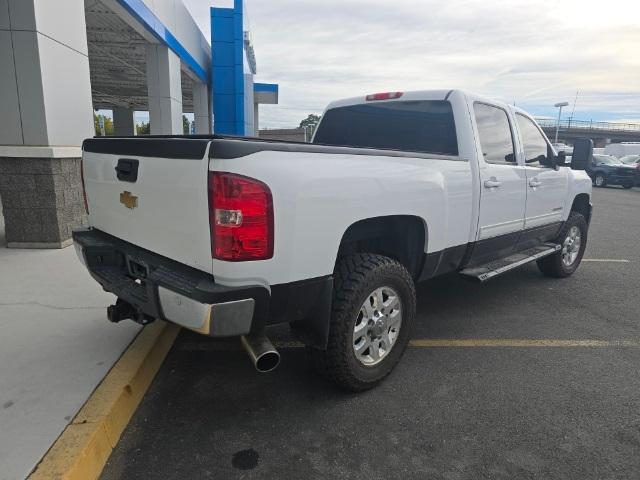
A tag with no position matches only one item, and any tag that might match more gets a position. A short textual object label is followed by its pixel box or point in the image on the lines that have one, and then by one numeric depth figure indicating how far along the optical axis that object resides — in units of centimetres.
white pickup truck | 225
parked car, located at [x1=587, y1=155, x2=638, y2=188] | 2309
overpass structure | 8262
